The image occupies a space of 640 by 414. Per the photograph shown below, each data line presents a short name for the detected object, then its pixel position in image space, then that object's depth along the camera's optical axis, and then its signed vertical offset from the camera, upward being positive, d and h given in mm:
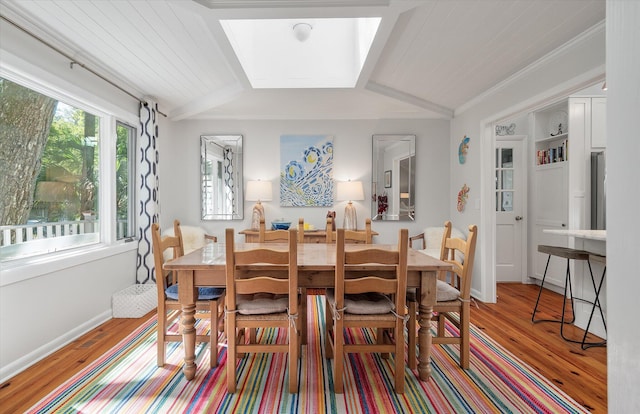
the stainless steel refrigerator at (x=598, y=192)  3176 +150
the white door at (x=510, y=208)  4230 -31
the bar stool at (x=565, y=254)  2511 -408
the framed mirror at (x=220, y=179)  4289 +374
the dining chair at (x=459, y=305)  2072 -688
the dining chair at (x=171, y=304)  2064 -689
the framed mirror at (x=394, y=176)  4293 +419
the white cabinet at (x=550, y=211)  3727 -65
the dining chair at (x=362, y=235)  2723 -267
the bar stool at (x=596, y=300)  2420 -795
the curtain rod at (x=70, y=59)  2006 +1183
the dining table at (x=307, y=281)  1888 -482
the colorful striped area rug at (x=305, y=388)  1743 -1146
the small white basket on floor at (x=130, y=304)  3021 -984
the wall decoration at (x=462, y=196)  3889 +124
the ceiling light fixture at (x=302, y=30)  3000 +1744
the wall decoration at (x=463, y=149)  3885 +738
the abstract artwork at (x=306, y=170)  4285 +502
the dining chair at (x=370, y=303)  1772 -615
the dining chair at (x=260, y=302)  1764 -591
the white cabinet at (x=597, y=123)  3365 +922
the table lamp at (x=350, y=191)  4059 +196
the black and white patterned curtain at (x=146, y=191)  3451 +166
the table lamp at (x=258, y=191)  4059 +194
